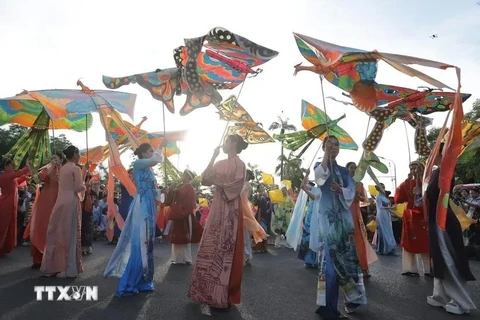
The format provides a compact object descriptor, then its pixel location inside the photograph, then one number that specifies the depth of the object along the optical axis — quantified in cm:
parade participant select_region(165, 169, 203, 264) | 832
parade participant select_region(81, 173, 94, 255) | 944
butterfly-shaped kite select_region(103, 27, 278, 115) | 507
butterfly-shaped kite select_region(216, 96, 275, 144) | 735
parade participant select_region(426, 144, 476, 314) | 461
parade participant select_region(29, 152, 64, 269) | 689
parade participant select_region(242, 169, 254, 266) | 851
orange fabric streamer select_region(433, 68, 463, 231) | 451
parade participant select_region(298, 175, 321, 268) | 749
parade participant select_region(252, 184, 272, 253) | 1352
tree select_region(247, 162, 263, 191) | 4138
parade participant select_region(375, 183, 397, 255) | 1109
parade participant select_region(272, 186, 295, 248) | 1308
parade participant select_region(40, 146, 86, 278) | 617
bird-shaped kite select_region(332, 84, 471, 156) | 607
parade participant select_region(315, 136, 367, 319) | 436
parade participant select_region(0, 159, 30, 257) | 833
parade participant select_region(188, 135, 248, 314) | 453
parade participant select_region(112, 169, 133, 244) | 934
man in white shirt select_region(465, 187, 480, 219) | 1007
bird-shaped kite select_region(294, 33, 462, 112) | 441
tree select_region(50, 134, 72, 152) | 3488
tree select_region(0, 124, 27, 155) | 3241
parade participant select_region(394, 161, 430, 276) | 710
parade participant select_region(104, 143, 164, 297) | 532
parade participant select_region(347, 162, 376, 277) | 662
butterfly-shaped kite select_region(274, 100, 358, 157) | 687
